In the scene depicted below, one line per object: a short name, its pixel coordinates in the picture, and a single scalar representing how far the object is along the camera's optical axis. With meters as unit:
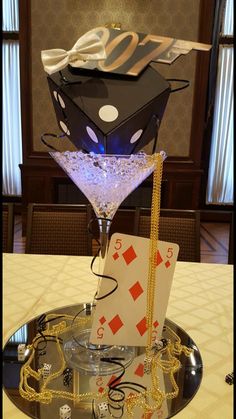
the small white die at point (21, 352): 0.74
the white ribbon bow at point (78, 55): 0.63
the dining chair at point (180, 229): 1.56
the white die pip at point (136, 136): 0.65
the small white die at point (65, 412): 0.59
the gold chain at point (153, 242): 0.68
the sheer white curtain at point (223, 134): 4.28
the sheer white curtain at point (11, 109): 4.22
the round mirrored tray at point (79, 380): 0.61
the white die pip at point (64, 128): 0.72
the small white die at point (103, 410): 0.60
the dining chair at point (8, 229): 1.52
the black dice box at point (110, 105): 0.62
